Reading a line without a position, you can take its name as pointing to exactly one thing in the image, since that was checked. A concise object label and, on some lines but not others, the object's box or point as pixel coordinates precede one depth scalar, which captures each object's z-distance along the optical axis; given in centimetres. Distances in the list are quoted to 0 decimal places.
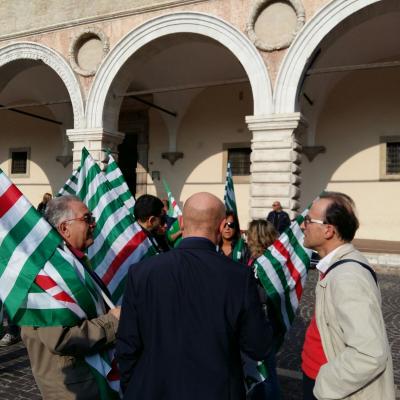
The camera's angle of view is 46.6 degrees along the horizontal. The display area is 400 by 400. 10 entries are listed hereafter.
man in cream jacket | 172
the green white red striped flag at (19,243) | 196
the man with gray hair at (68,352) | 193
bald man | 175
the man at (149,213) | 371
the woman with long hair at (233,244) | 388
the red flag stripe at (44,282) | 200
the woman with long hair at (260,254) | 314
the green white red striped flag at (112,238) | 310
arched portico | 1013
